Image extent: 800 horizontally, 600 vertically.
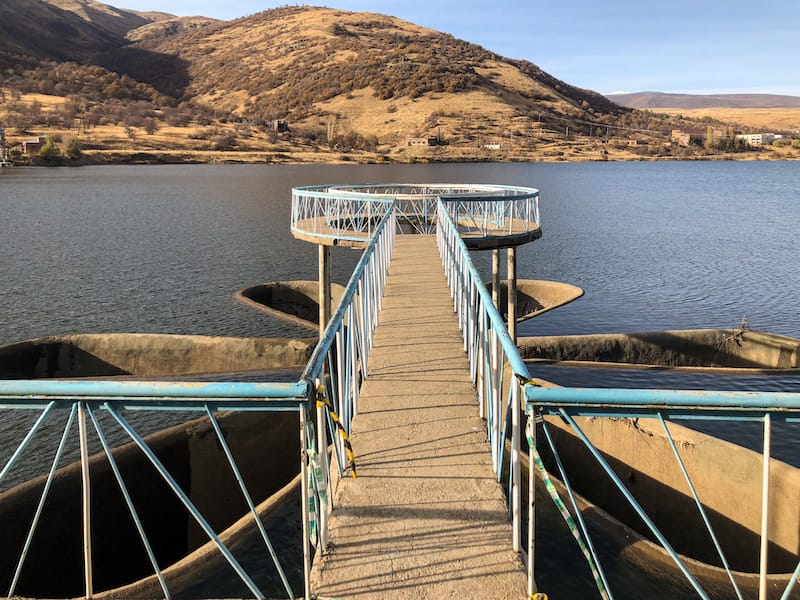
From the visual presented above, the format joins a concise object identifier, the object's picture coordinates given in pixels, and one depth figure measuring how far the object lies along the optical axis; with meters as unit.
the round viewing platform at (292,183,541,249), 17.84
